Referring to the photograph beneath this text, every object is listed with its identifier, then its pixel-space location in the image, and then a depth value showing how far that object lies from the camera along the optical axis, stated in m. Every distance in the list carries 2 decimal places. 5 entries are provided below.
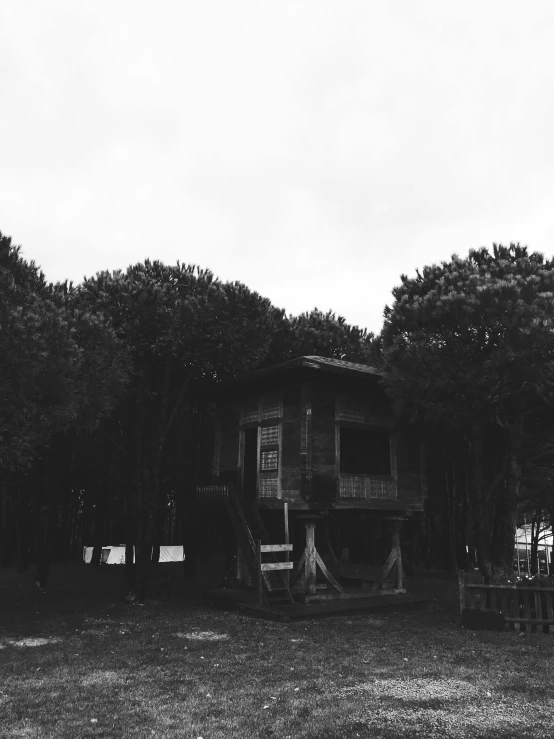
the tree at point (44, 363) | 15.18
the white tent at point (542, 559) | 37.78
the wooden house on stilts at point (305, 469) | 18.91
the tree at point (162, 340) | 20.83
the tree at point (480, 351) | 16.61
